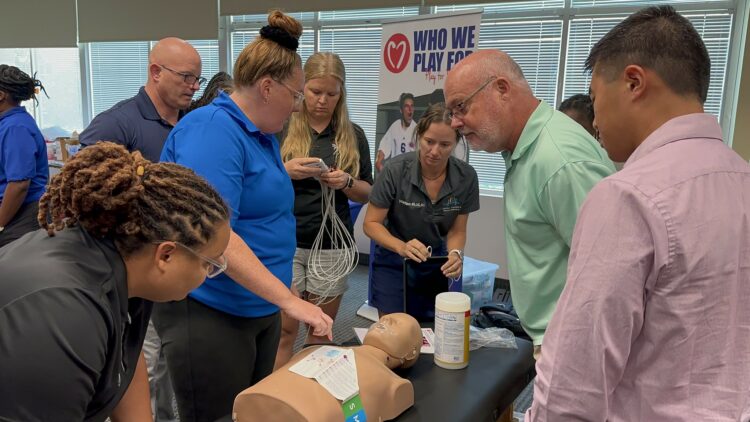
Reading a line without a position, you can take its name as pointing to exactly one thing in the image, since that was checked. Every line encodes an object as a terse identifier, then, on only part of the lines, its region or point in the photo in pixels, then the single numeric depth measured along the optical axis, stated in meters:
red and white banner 3.25
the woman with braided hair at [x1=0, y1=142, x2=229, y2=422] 0.73
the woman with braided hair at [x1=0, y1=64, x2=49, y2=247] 2.68
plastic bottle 1.46
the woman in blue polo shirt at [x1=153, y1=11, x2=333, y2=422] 1.36
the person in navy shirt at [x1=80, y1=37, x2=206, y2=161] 2.12
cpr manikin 1.12
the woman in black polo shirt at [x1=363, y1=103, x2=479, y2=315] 2.32
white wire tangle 2.32
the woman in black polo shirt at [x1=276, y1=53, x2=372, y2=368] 2.29
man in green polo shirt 1.28
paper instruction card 1.19
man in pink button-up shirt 0.77
